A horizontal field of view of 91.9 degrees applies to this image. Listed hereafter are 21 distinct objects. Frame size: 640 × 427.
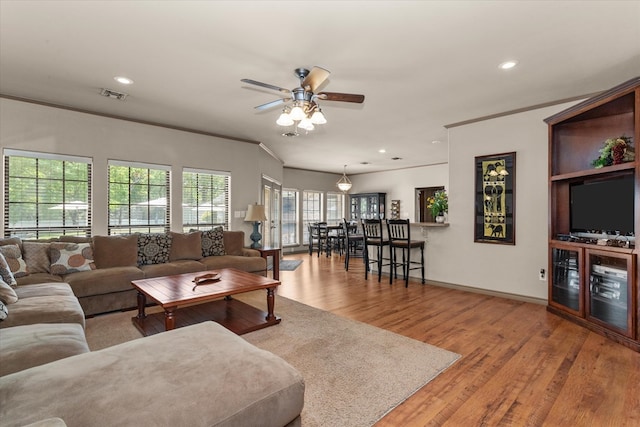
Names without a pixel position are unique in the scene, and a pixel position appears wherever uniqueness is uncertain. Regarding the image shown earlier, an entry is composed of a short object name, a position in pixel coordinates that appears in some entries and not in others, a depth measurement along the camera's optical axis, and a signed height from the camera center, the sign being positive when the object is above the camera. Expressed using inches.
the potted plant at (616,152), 115.8 +24.1
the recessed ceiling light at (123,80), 127.3 +57.1
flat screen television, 117.0 +3.9
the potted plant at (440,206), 205.8 +6.5
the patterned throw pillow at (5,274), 106.7 -19.9
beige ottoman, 43.2 -27.1
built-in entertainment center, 108.4 +0.5
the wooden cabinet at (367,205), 378.0 +13.3
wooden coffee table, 110.7 -32.2
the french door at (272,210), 274.7 +5.6
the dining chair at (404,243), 196.4 -17.6
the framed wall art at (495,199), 168.4 +9.5
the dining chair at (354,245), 252.5 -30.4
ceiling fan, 105.7 +40.2
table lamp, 221.5 -1.3
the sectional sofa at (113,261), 135.0 -23.0
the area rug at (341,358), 74.7 -45.3
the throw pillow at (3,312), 81.4 -25.5
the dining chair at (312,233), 334.6 -20.0
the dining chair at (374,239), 210.7 -16.4
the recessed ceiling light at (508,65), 112.1 +55.6
